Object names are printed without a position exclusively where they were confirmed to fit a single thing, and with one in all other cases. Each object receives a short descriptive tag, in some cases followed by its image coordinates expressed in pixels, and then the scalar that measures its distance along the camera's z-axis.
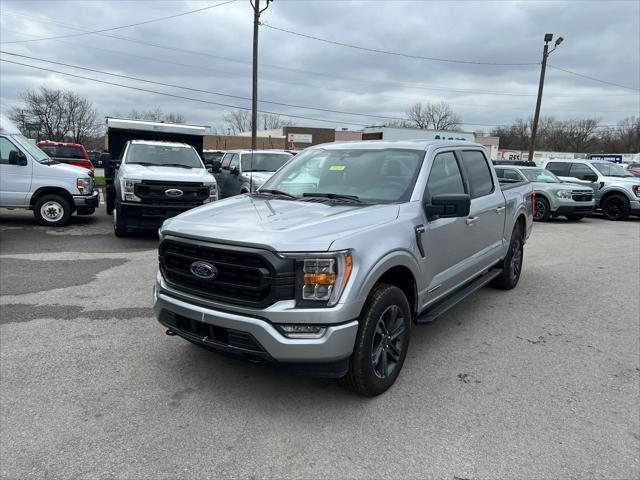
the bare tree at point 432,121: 85.38
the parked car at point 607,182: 15.27
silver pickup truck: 2.84
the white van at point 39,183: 9.80
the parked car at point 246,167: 11.81
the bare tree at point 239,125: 97.47
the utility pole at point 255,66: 20.67
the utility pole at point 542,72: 25.61
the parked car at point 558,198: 14.19
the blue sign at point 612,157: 44.55
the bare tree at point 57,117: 58.53
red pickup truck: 17.66
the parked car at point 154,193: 8.45
